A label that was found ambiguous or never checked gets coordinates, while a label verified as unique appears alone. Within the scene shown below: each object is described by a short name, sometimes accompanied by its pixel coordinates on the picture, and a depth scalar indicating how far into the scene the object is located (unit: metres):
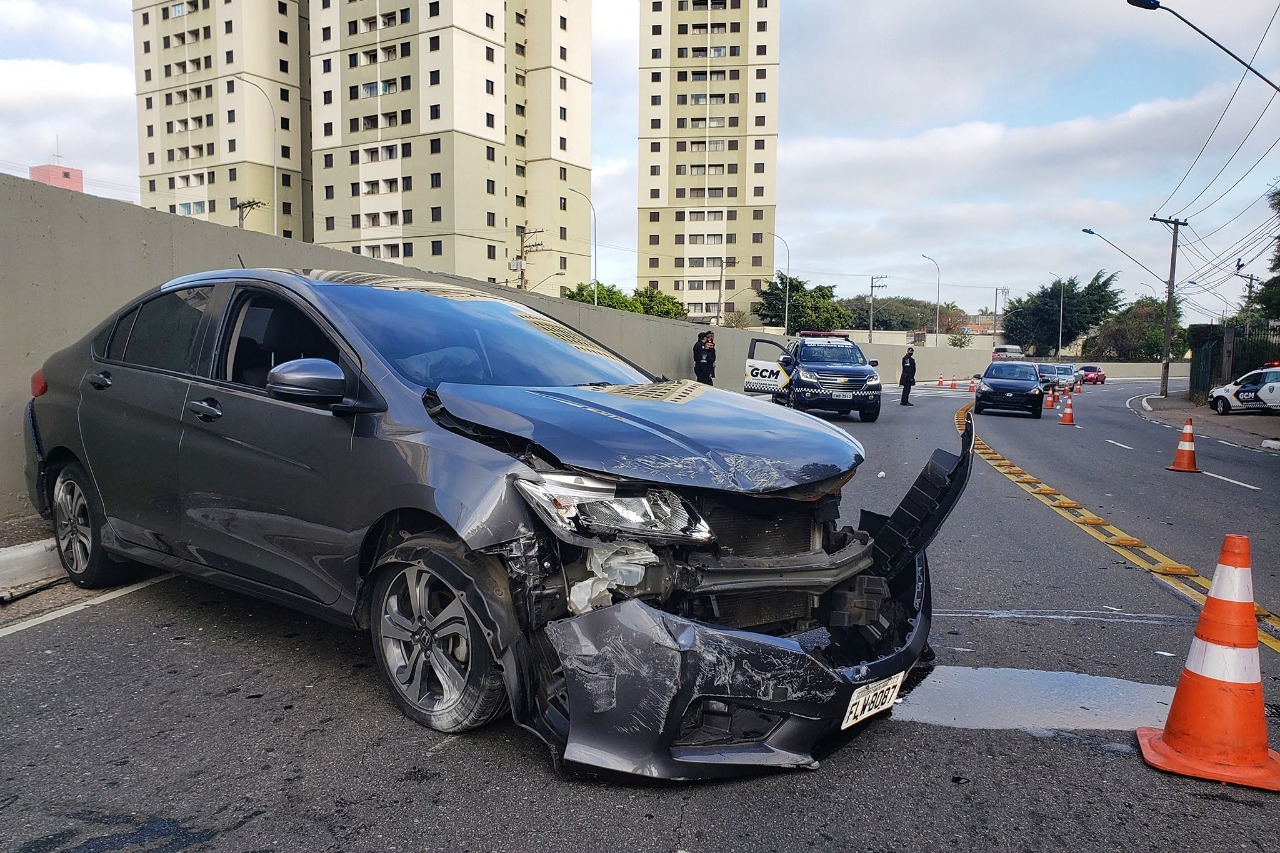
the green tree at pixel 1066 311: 105.44
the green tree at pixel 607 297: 82.19
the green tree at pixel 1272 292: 31.12
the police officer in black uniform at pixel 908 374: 31.13
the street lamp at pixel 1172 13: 16.48
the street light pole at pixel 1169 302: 42.75
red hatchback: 72.69
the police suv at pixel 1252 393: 28.50
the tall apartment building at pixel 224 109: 82.06
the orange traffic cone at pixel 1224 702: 3.21
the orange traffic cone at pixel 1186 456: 13.32
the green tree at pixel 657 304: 87.75
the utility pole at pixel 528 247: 84.06
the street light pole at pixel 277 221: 80.32
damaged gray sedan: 2.90
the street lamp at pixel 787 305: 85.50
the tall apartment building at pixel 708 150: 100.88
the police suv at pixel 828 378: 21.23
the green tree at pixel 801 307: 91.81
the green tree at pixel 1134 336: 104.06
